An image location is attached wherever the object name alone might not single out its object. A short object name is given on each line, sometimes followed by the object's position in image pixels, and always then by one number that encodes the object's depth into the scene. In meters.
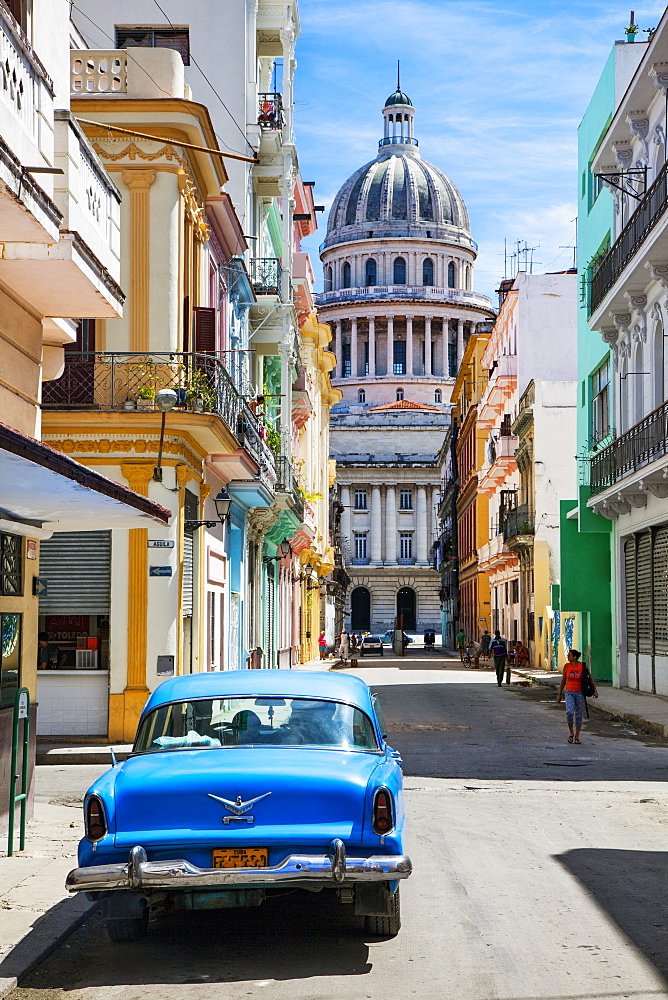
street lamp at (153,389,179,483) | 17.28
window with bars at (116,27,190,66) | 25.75
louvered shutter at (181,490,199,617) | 20.14
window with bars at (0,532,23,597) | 11.04
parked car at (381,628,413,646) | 93.03
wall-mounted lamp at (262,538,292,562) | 37.30
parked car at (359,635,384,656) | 70.19
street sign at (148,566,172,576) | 18.47
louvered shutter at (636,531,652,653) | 27.77
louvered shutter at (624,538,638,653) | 29.46
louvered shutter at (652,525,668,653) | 26.06
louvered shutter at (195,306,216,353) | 20.92
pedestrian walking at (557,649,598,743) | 18.90
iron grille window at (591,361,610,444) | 32.31
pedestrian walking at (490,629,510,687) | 35.09
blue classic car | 6.79
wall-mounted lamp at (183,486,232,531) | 23.12
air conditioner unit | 18.70
